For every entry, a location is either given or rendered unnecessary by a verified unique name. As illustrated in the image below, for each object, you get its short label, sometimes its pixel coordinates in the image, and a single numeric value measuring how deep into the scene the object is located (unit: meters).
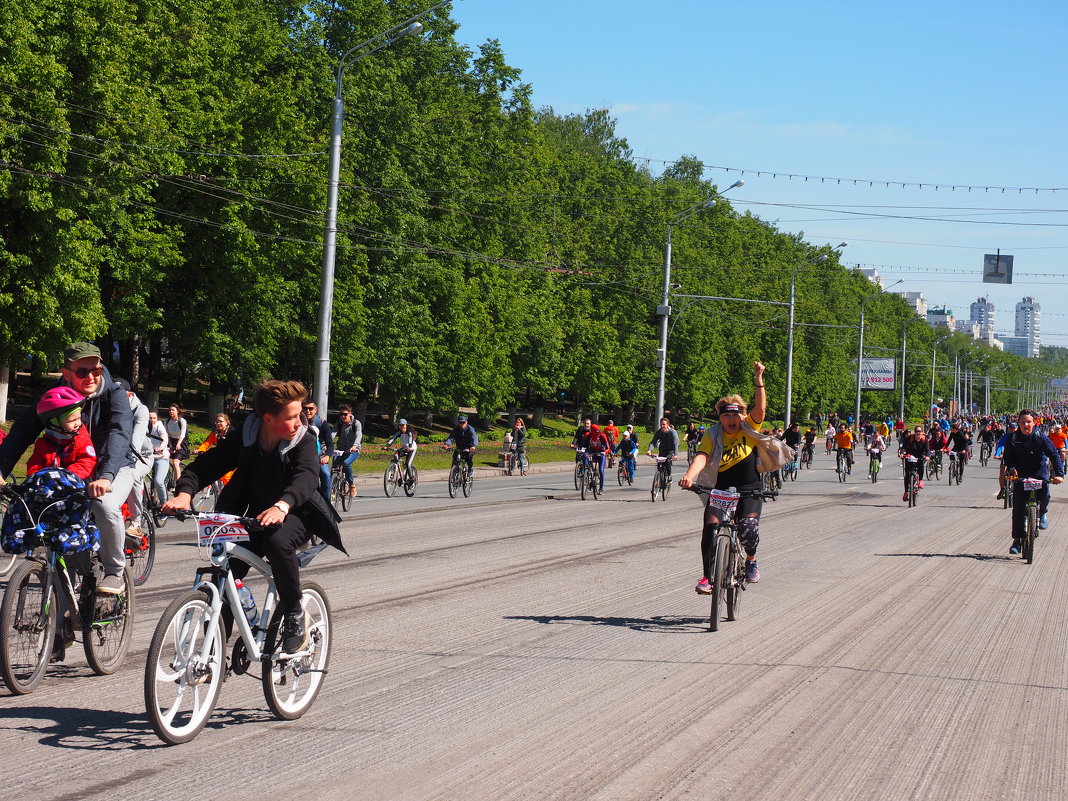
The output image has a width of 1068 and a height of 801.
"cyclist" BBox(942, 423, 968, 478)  33.16
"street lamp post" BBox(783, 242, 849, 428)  67.06
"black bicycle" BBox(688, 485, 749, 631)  9.60
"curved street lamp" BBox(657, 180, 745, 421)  48.06
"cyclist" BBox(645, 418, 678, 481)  27.05
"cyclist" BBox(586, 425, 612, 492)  26.95
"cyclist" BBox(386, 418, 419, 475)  25.64
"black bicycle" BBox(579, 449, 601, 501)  26.95
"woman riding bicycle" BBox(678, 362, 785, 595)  10.05
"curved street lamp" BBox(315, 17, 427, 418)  25.86
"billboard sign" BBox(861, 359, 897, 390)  99.81
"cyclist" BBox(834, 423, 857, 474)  38.86
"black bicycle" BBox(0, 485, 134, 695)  6.49
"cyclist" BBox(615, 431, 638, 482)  31.39
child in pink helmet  7.12
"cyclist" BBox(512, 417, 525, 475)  37.47
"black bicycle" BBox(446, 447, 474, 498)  26.20
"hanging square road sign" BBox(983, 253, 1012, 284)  41.03
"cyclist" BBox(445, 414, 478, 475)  26.22
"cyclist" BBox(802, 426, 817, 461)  46.88
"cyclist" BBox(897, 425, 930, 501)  26.75
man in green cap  7.04
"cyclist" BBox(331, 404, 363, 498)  20.31
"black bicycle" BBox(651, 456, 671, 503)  27.03
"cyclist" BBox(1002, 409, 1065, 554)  15.62
